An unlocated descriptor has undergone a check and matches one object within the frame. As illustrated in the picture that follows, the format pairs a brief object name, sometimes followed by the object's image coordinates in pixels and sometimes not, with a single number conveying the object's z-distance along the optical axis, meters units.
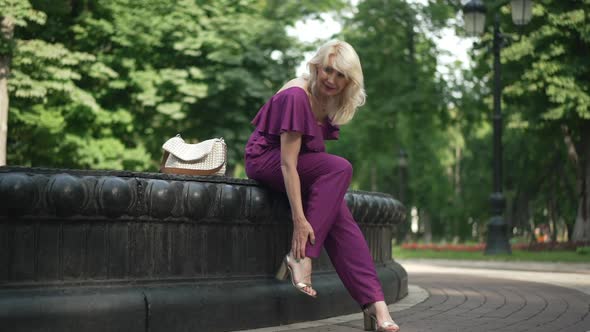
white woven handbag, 5.87
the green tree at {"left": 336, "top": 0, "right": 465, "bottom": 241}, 30.64
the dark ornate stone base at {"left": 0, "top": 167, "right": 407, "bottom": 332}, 4.84
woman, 5.36
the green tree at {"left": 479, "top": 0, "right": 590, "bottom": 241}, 23.61
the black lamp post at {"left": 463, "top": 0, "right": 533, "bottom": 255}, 19.89
